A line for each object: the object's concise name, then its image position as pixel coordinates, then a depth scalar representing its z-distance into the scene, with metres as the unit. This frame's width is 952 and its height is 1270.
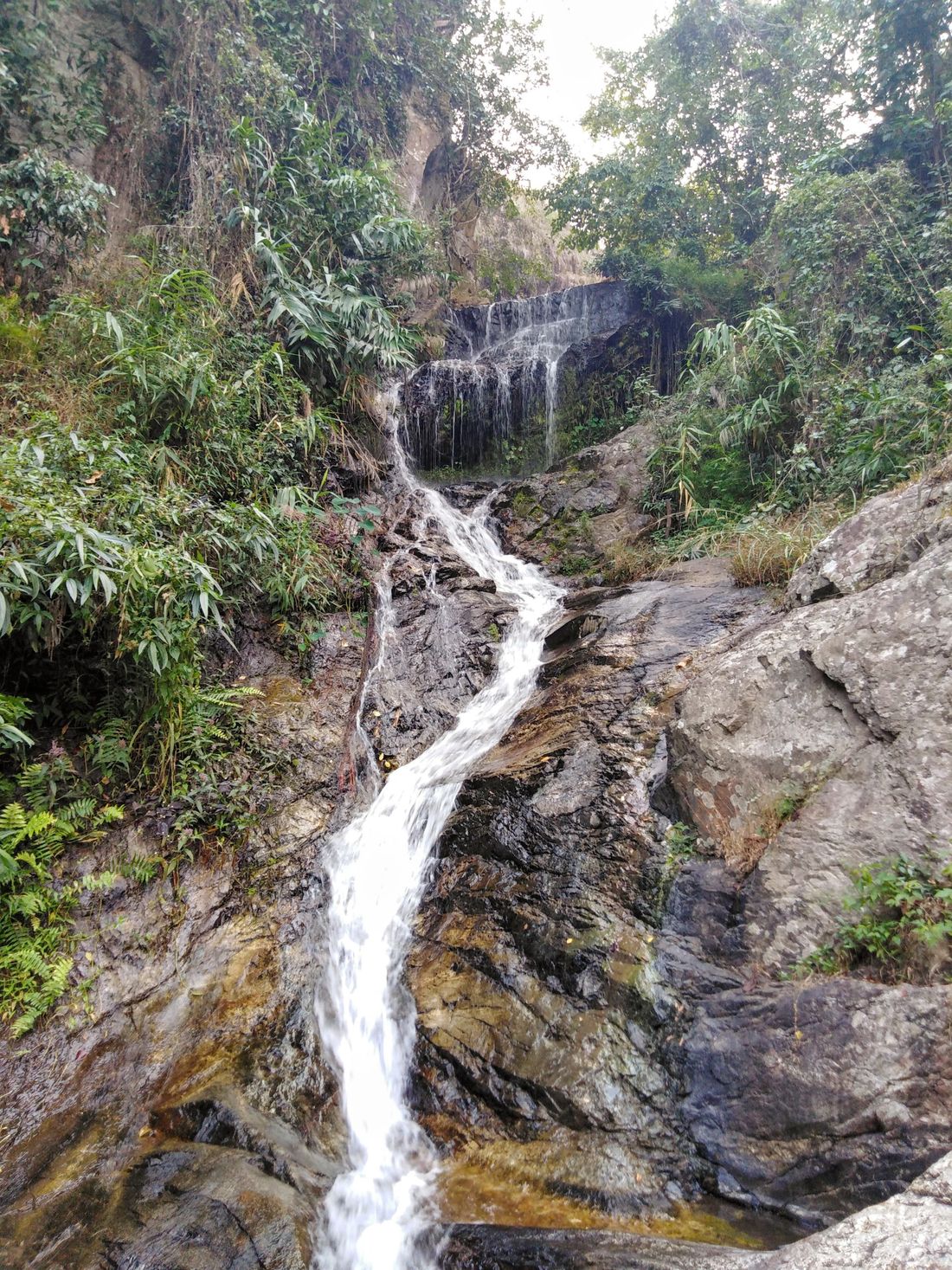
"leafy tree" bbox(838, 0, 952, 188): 8.69
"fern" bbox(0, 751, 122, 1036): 3.42
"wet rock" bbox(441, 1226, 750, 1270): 2.21
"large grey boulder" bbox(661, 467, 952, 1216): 2.38
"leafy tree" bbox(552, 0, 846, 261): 11.41
